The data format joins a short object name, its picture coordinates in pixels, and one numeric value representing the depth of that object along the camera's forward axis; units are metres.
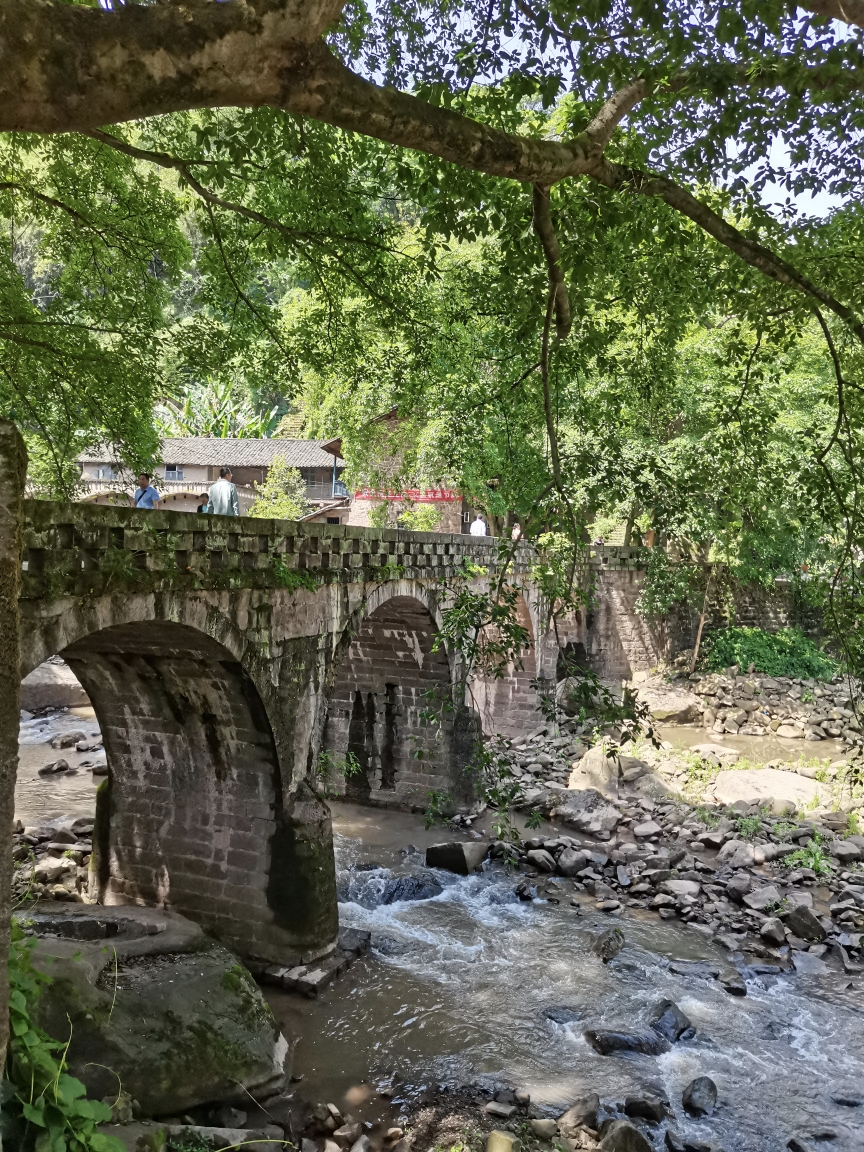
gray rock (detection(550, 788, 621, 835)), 14.98
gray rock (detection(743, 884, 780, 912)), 11.89
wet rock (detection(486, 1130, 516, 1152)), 6.62
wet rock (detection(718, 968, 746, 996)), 9.86
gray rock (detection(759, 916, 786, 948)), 11.01
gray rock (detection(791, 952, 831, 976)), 10.43
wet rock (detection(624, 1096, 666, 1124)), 7.41
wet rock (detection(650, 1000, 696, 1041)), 8.86
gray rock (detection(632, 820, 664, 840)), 14.62
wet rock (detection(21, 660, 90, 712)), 21.91
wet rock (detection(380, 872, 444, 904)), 12.39
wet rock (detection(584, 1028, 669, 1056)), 8.53
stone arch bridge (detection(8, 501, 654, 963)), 8.18
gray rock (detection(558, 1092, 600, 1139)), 7.06
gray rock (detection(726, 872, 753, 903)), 12.27
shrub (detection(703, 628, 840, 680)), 24.33
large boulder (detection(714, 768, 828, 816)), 15.61
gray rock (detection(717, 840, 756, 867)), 13.30
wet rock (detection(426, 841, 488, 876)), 13.28
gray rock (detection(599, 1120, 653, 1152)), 6.70
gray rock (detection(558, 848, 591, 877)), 13.23
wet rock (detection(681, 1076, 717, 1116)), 7.59
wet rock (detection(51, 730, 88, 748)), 18.90
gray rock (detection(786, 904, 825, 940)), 11.12
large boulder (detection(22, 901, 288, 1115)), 6.29
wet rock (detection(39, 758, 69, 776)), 16.95
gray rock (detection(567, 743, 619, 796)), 16.83
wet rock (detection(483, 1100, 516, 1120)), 7.25
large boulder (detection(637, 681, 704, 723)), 22.05
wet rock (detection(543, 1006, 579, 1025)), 9.05
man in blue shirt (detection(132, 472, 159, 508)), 11.16
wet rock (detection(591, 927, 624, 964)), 10.54
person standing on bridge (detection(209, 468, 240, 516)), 11.11
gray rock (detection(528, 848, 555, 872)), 13.40
